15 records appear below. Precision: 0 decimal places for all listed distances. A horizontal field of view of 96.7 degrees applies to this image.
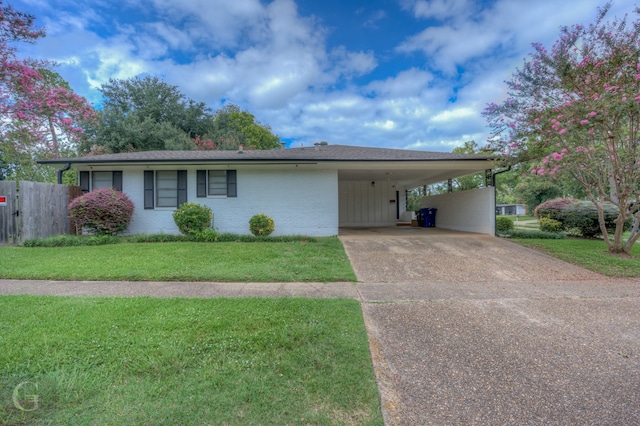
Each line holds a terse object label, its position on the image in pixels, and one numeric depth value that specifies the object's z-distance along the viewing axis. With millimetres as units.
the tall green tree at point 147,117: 18750
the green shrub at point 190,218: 9359
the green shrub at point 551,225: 11305
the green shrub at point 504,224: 11086
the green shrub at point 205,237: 9094
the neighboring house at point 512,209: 36119
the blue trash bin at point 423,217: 15664
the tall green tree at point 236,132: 22183
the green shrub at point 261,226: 9672
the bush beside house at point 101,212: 9102
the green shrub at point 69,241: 8383
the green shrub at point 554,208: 11409
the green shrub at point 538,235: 9915
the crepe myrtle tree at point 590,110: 6629
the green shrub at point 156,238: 9070
